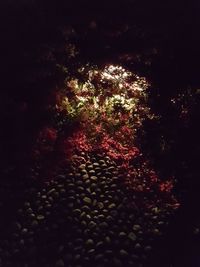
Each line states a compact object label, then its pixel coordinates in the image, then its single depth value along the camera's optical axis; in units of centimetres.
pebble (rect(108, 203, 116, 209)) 368
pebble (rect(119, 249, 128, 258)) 332
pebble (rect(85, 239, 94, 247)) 339
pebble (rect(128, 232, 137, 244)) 345
